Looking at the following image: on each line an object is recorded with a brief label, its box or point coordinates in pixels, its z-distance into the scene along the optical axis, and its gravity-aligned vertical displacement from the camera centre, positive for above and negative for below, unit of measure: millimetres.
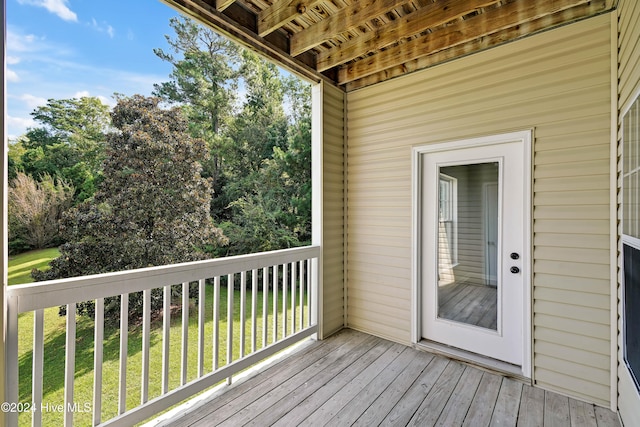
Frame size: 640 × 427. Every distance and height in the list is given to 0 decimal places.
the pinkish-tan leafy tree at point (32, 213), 4711 -65
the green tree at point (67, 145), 5234 +1291
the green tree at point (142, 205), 4691 +90
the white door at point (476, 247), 2482 -365
